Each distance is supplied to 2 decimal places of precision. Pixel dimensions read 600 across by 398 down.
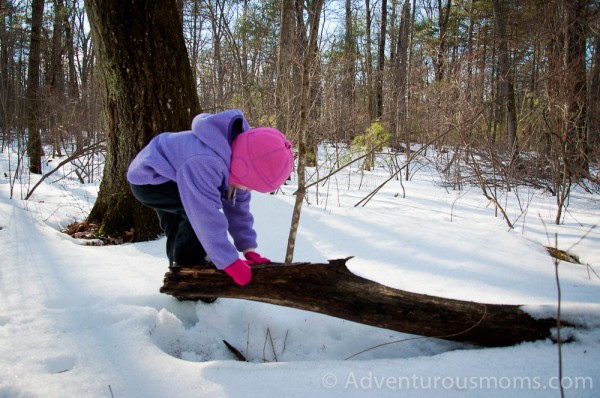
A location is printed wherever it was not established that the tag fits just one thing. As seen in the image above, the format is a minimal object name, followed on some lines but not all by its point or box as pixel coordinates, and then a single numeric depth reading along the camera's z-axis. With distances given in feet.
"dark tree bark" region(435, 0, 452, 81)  56.68
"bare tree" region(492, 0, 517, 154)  29.61
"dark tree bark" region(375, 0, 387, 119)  49.73
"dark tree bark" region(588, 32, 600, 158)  24.53
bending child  4.72
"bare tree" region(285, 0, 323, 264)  6.30
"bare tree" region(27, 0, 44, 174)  25.27
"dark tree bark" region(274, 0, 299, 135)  17.73
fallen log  4.50
